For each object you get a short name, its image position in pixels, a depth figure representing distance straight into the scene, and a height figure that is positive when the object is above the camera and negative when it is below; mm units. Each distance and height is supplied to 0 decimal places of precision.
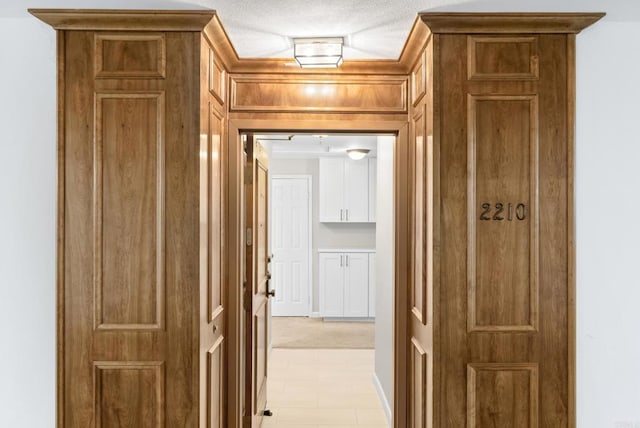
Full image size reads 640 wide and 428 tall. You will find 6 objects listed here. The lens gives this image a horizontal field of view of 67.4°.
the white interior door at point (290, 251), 7484 -619
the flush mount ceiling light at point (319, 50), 2521 +857
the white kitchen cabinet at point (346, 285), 7188 -1100
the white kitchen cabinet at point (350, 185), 7270 +402
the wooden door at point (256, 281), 3246 -511
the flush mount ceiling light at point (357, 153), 6531 +802
